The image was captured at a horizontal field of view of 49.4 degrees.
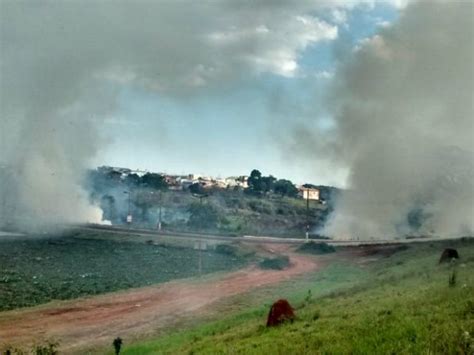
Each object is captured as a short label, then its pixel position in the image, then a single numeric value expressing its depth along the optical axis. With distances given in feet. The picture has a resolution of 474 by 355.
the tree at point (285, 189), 582.35
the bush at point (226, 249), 245.24
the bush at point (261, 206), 426.92
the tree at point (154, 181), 527.40
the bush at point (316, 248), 240.73
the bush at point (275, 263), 195.83
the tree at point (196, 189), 541.09
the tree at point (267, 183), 603.47
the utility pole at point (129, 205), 359.79
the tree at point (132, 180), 534.94
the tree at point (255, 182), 591.37
